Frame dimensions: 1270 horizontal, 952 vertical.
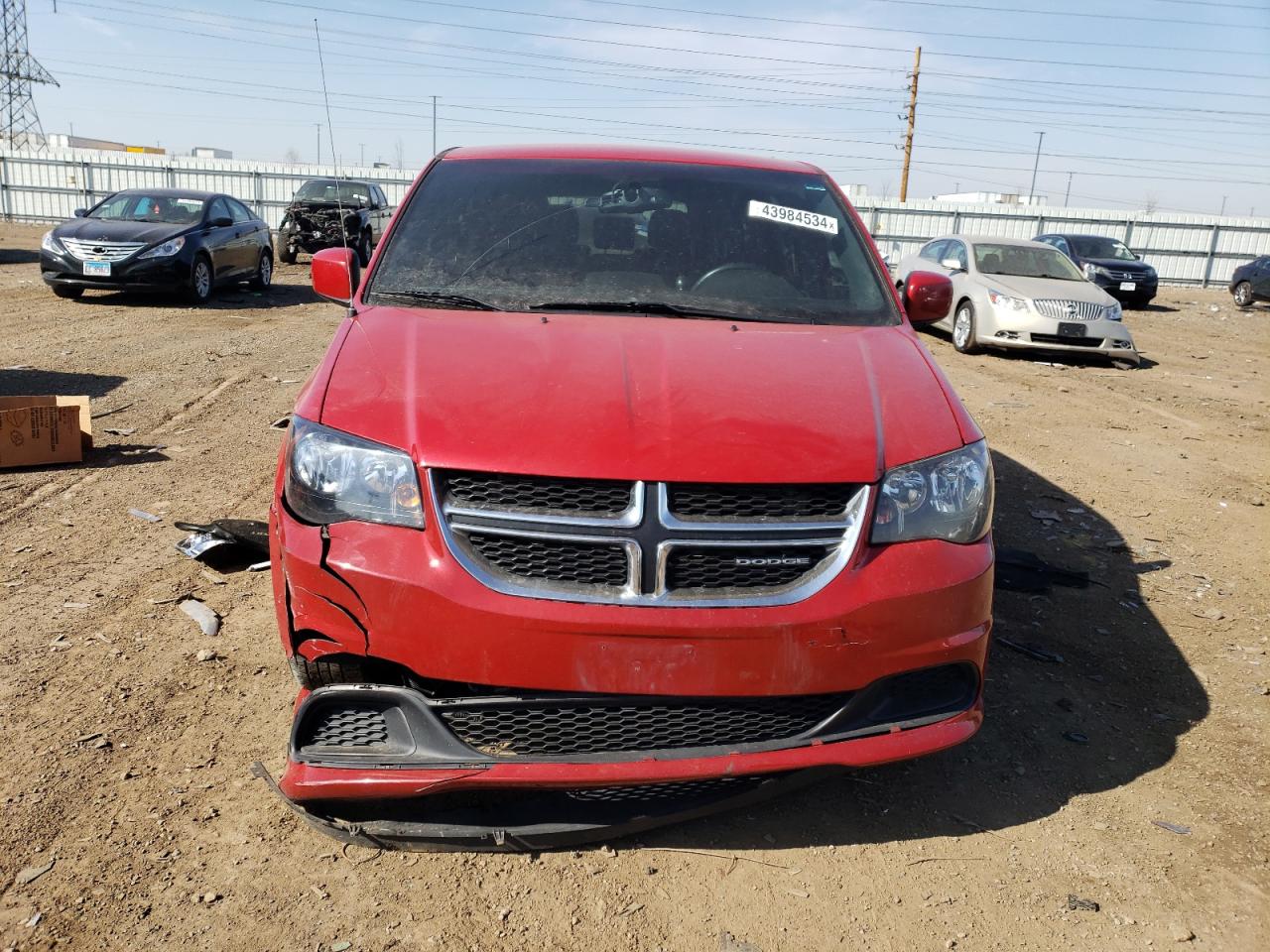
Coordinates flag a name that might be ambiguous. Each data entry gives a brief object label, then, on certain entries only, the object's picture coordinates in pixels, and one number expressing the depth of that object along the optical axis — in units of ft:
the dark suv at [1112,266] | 64.75
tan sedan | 39.50
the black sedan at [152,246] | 41.75
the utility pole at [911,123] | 140.36
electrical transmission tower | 174.19
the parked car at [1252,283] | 71.26
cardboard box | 18.19
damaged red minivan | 7.50
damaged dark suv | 63.26
